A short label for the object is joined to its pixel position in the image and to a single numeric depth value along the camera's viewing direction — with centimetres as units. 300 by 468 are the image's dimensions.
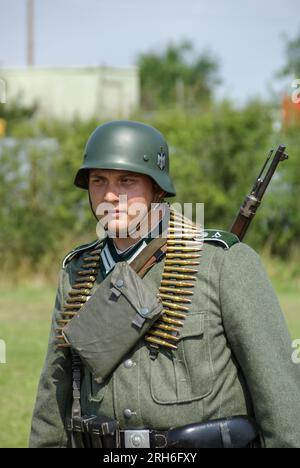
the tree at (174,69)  8919
